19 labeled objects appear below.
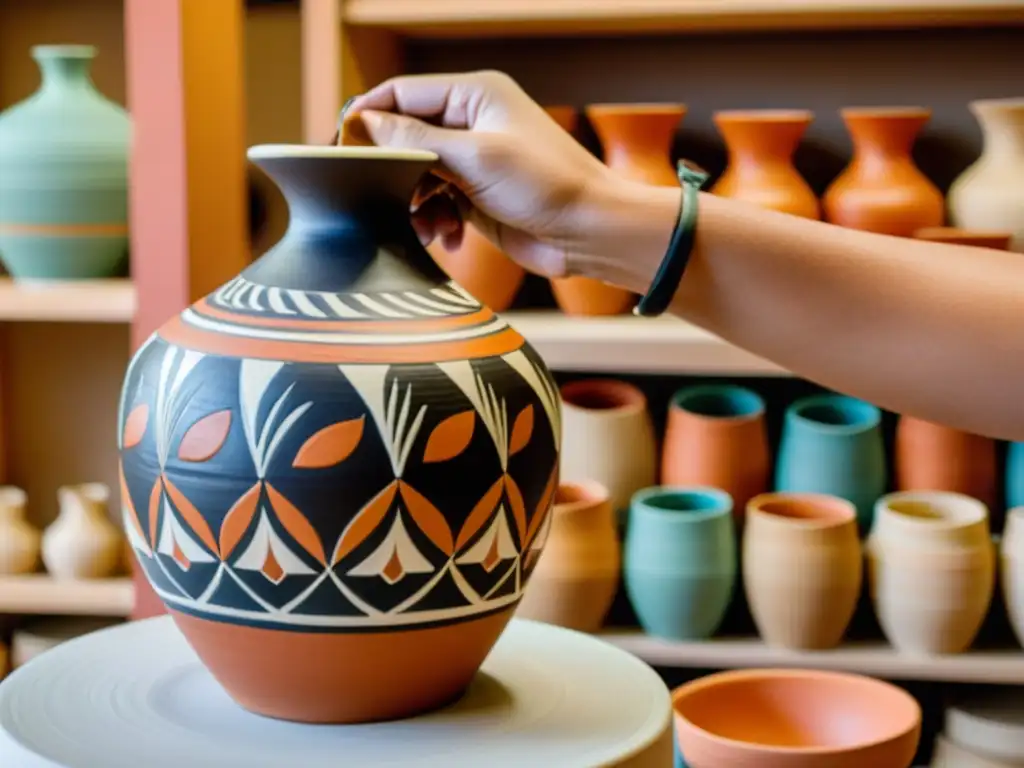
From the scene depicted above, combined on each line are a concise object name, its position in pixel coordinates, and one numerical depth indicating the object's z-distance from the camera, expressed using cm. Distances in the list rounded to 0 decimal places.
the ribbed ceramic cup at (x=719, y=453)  171
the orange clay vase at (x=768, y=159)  172
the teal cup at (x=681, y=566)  161
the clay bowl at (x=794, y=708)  120
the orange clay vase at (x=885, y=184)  171
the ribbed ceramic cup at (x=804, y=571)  159
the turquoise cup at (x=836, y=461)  169
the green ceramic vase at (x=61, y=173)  182
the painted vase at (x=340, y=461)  82
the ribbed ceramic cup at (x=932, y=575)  159
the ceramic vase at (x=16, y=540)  189
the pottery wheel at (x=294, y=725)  84
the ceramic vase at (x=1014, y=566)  162
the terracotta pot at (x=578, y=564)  161
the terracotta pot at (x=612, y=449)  171
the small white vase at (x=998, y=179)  169
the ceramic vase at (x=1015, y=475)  171
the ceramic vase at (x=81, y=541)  187
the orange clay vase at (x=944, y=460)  172
